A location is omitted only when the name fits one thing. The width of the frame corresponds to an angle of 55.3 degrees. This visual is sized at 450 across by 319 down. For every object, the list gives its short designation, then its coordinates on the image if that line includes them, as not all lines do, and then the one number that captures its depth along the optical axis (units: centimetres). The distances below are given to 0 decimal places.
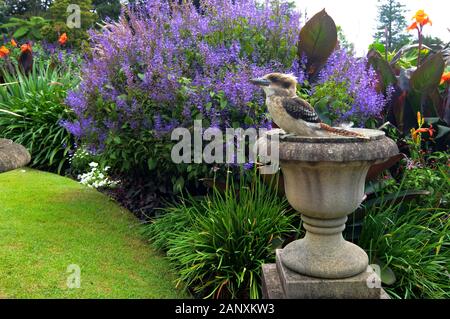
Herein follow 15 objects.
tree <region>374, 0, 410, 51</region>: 2212
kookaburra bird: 253
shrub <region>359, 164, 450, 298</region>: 320
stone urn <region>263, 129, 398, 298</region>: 235
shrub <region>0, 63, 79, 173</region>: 686
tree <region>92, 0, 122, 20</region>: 1856
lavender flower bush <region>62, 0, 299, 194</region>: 404
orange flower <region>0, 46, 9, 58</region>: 851
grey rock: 256
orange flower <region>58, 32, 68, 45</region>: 932
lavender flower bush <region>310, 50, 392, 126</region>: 400
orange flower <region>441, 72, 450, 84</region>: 471
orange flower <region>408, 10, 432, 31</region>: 455
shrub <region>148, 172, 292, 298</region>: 331
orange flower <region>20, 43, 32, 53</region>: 862
